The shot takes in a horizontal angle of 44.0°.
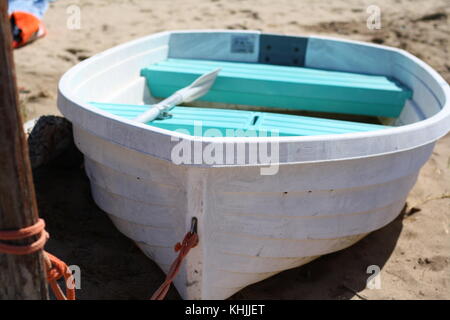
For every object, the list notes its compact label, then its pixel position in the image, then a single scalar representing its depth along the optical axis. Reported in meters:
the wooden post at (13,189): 1.45
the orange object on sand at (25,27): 5.62
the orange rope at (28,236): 1.56
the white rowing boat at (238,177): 2.13
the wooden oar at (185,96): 2.64
